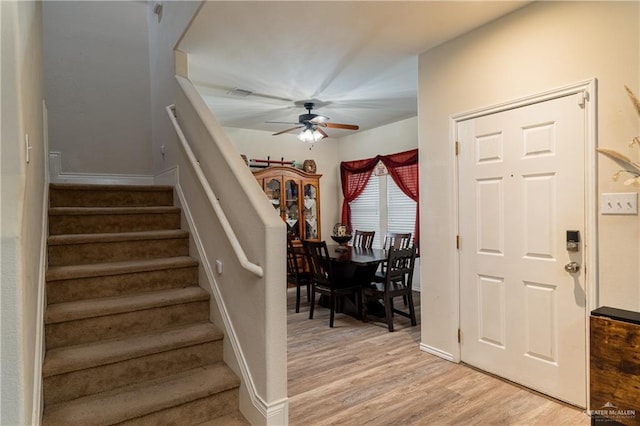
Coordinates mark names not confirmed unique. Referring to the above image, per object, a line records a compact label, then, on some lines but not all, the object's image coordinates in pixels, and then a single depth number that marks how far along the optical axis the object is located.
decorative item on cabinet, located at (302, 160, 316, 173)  6.57
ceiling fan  4.45
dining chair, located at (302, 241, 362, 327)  3.98
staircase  1.79
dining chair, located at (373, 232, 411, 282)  4.69
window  5.62
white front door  2.30
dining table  4.05
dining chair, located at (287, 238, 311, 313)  4.56
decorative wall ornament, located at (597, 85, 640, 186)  1.95
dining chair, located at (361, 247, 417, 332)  3.83
